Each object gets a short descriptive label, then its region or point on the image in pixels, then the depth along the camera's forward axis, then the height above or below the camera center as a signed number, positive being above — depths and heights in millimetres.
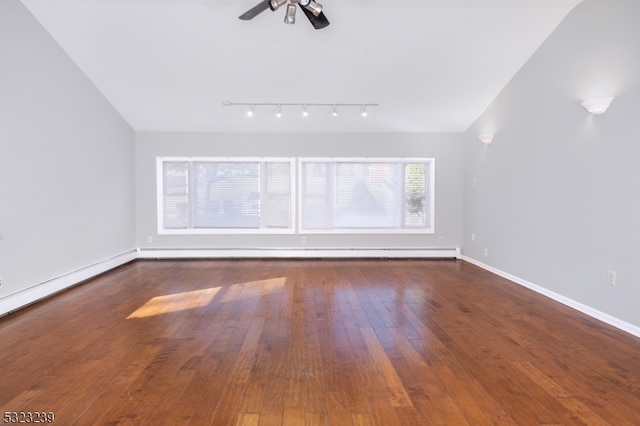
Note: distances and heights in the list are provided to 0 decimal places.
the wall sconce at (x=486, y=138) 5410 +1090
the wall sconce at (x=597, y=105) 3291 +984
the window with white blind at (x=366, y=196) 6605 +225
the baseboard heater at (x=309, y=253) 6371 -835
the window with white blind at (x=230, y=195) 6512 +227
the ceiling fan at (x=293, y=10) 2885 +1727
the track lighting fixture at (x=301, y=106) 5539 +1629
